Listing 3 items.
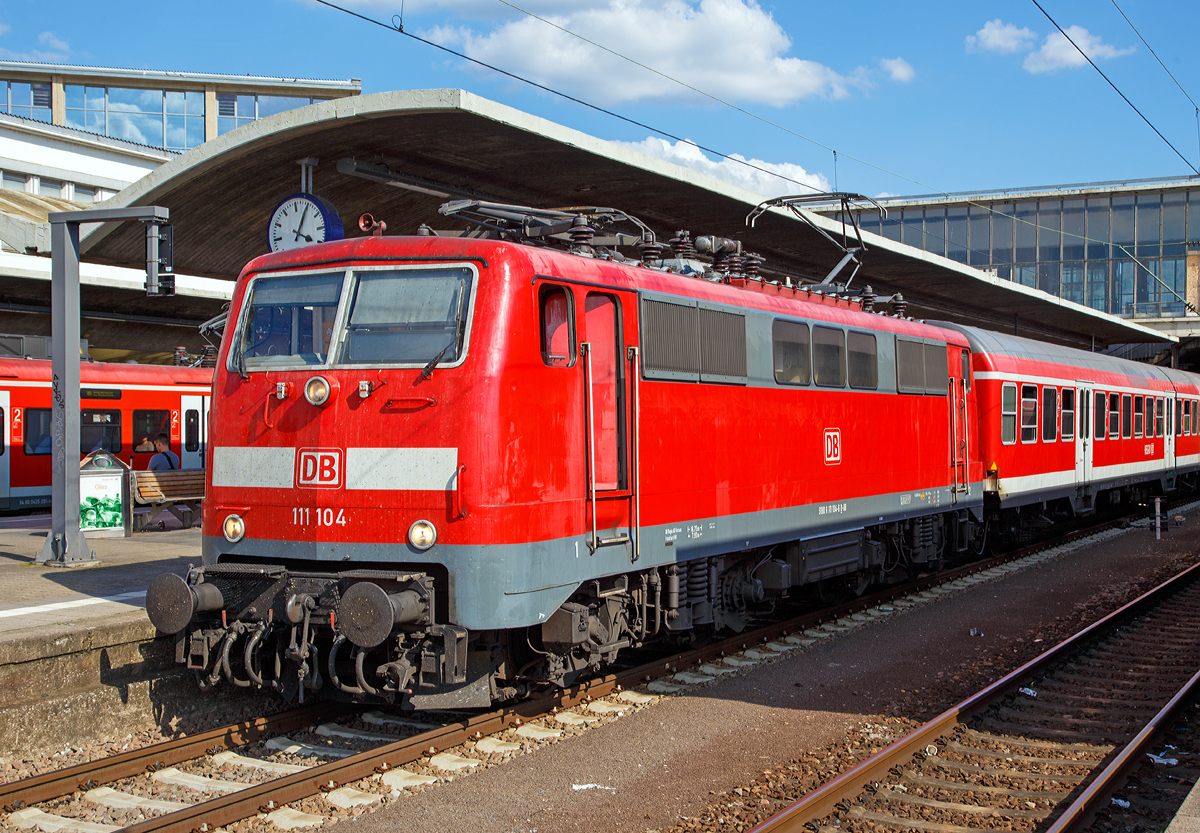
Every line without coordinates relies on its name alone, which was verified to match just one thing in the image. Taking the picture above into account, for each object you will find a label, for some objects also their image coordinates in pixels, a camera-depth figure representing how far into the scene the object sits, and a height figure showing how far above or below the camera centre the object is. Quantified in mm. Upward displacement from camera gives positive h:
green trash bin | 14398 -861
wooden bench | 15648 -881
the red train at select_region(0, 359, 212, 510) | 20688 +403
